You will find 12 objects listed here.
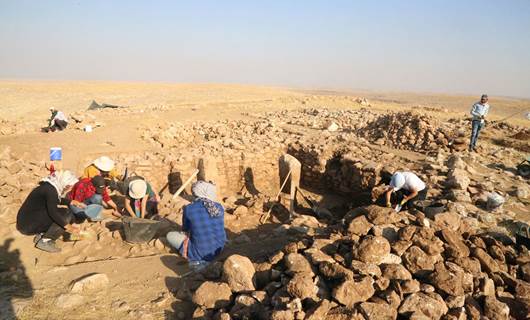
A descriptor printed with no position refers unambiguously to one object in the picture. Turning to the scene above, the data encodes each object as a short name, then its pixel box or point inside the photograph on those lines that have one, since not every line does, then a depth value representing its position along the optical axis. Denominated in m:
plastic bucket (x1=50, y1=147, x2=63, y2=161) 5.83
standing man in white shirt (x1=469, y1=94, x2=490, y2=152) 8.45
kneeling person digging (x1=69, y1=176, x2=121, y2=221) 5.10
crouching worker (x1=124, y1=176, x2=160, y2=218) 5.13
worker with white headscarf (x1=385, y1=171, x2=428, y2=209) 5.61
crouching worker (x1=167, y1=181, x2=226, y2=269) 4.22
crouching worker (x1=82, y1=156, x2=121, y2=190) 5.47
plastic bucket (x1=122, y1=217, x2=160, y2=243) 4.80
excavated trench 7.95
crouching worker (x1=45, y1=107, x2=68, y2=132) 10.83
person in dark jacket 4.49
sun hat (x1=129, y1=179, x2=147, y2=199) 5.11
